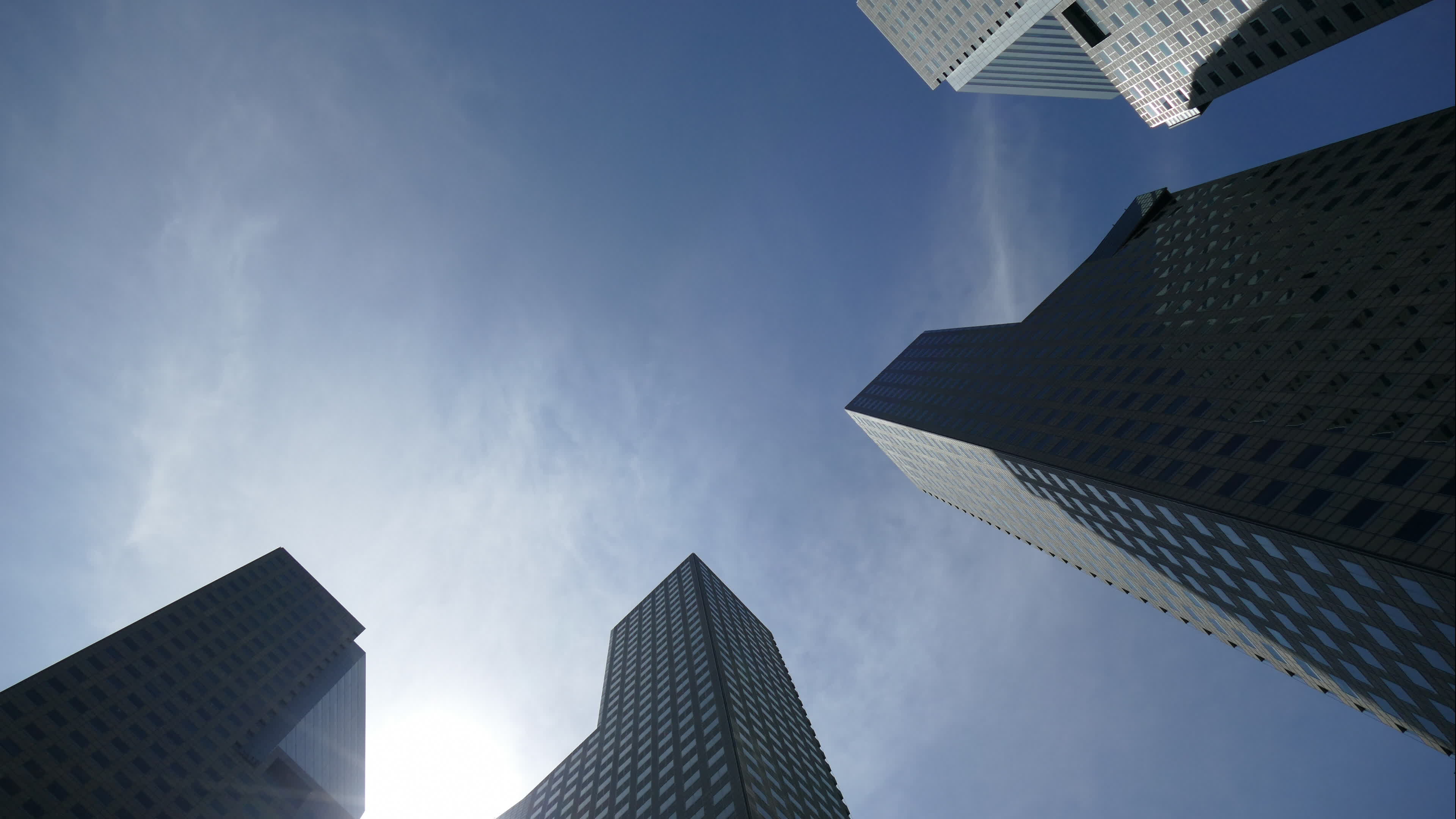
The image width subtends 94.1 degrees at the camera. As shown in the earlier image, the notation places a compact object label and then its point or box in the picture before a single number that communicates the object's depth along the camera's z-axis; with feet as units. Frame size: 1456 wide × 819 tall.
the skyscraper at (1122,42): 217.77
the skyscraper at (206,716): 206.39
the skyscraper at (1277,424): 114.32
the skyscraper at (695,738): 233.55
